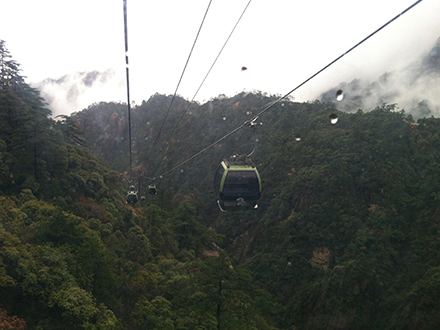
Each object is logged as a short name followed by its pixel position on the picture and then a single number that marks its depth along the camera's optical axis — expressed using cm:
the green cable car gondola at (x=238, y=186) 1254
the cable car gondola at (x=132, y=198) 2490
